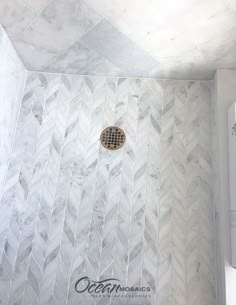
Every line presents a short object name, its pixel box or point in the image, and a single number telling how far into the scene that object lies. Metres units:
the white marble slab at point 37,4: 1.24
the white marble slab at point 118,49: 1.38
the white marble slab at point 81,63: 1.52
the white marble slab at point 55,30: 1.27
